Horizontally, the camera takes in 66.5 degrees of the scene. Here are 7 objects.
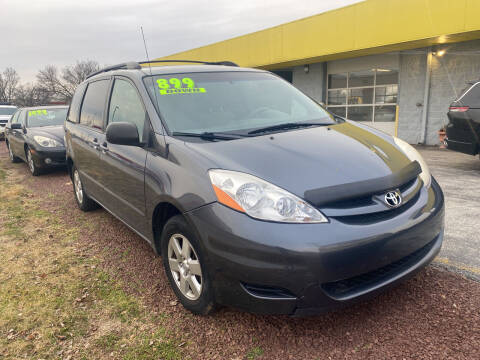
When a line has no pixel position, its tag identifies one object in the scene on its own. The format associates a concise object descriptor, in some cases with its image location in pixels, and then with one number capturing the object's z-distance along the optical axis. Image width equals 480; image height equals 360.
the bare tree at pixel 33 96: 59.10
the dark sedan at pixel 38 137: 7.64
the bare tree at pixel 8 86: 66.81
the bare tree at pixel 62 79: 61.47
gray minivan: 1.99
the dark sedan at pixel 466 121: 6.31
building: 10.15
